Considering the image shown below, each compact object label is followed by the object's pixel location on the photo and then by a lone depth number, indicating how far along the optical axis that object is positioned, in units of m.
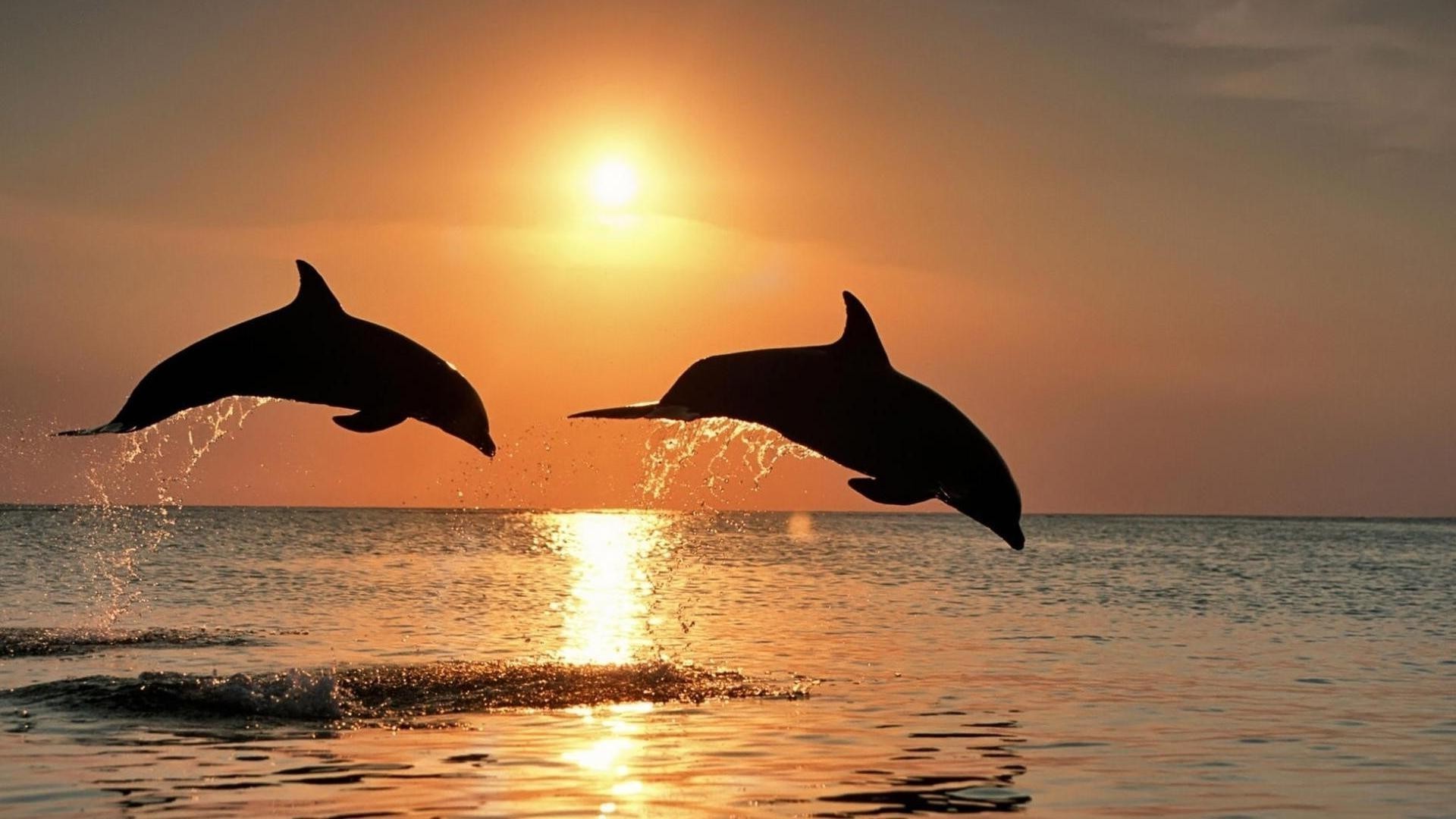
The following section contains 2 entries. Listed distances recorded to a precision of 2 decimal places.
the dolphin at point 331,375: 14.41
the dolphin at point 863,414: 13.88
